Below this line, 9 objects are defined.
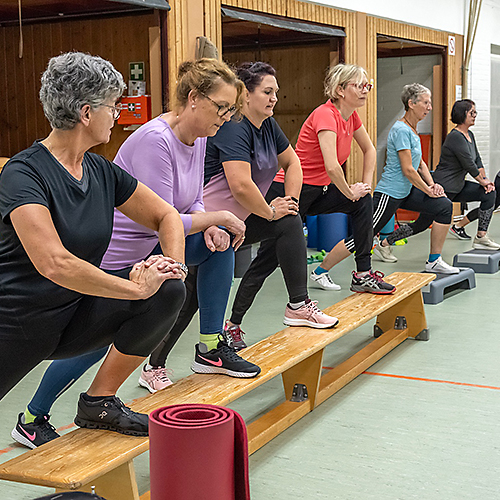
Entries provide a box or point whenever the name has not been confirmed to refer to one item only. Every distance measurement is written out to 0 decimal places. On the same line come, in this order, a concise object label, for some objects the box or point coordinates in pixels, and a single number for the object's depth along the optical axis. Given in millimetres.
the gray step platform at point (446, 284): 5234
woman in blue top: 5609
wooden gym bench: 1929
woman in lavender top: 2572
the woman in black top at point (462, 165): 6516
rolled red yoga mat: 1729
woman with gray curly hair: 1899
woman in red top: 4195
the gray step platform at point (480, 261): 6402
